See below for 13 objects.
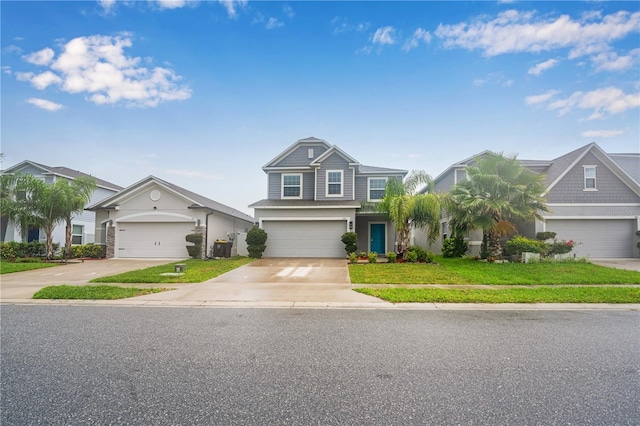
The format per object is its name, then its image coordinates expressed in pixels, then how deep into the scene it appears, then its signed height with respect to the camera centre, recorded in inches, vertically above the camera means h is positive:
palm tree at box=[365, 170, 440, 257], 665.0 +51.5
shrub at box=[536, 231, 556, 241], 682.8 -8.0
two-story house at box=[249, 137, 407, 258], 831.7 +75.2
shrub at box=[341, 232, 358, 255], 768.9 -23.9
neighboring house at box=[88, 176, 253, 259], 800.3 +22.6
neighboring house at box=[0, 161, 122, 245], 926.4 +22.2
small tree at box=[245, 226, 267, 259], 786.2 -28.2
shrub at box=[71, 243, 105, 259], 805.9 -53.9
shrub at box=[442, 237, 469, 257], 756.6 -36.0
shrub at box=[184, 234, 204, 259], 757.3 -37.5
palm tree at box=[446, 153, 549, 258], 625.0 +66.8
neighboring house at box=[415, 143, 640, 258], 714.8 +56.3
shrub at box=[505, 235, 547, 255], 625.6 -26.7
